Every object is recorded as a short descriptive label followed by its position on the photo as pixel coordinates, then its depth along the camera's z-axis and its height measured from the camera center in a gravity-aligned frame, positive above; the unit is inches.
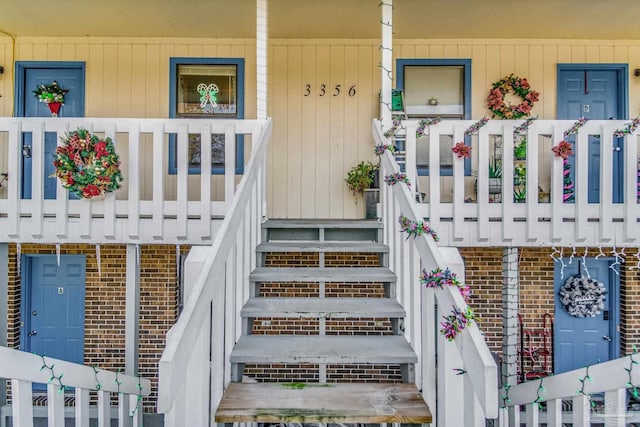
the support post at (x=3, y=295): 162.2 -31.0
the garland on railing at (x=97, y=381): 92.5 -36.0
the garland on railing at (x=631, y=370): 61.5 -22.3
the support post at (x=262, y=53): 146.1 +55.1
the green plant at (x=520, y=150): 189.3 +29.0
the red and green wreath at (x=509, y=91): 200.7 +55.3
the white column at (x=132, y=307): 165.0 -36.0
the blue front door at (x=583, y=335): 205.6 -56.6
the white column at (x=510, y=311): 166.4 -37.1
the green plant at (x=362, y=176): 195.9 +17.7
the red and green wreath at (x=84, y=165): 136.4 +15.5
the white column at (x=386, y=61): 141.6 +50.5
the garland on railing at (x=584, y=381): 71.8 -27.9
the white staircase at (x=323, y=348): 79.4 -29.8
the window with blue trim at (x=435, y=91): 204.5 +59.7
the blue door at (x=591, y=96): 205.2 +57.3
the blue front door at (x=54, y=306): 206.8 -44.6
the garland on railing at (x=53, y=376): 76.6 -30.0
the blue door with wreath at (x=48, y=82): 205.2 +57.5
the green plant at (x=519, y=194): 167.7 +8.6
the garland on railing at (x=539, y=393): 87.9 -36.3
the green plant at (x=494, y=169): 188.5 +21.0
